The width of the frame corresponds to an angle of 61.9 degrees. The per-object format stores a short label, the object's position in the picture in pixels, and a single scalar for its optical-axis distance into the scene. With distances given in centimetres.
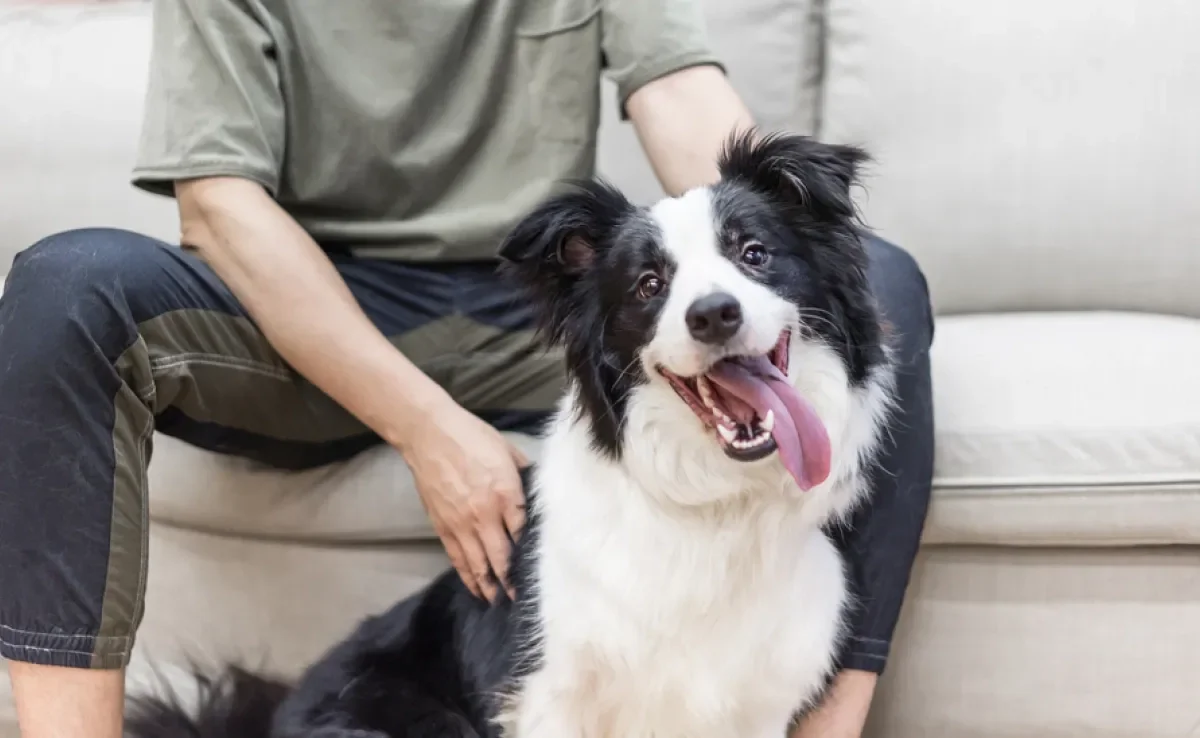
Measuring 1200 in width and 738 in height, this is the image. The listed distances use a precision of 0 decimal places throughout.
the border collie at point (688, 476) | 116
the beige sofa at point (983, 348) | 136
